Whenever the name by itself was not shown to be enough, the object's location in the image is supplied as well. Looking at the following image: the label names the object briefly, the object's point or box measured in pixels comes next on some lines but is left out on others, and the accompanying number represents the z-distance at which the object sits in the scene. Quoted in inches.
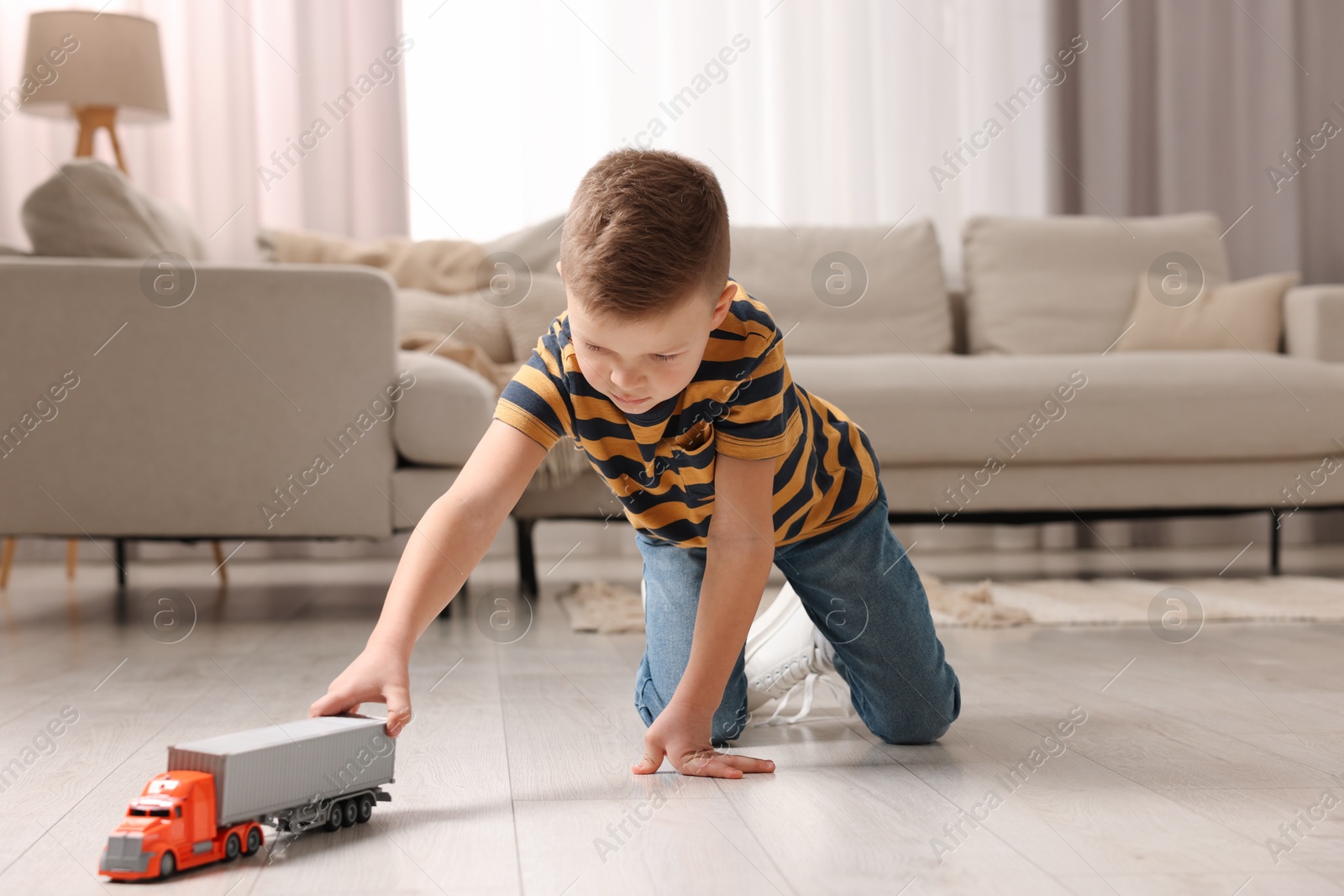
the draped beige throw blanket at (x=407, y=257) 112.4
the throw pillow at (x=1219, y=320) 113.0
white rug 75.7
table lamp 116.6
